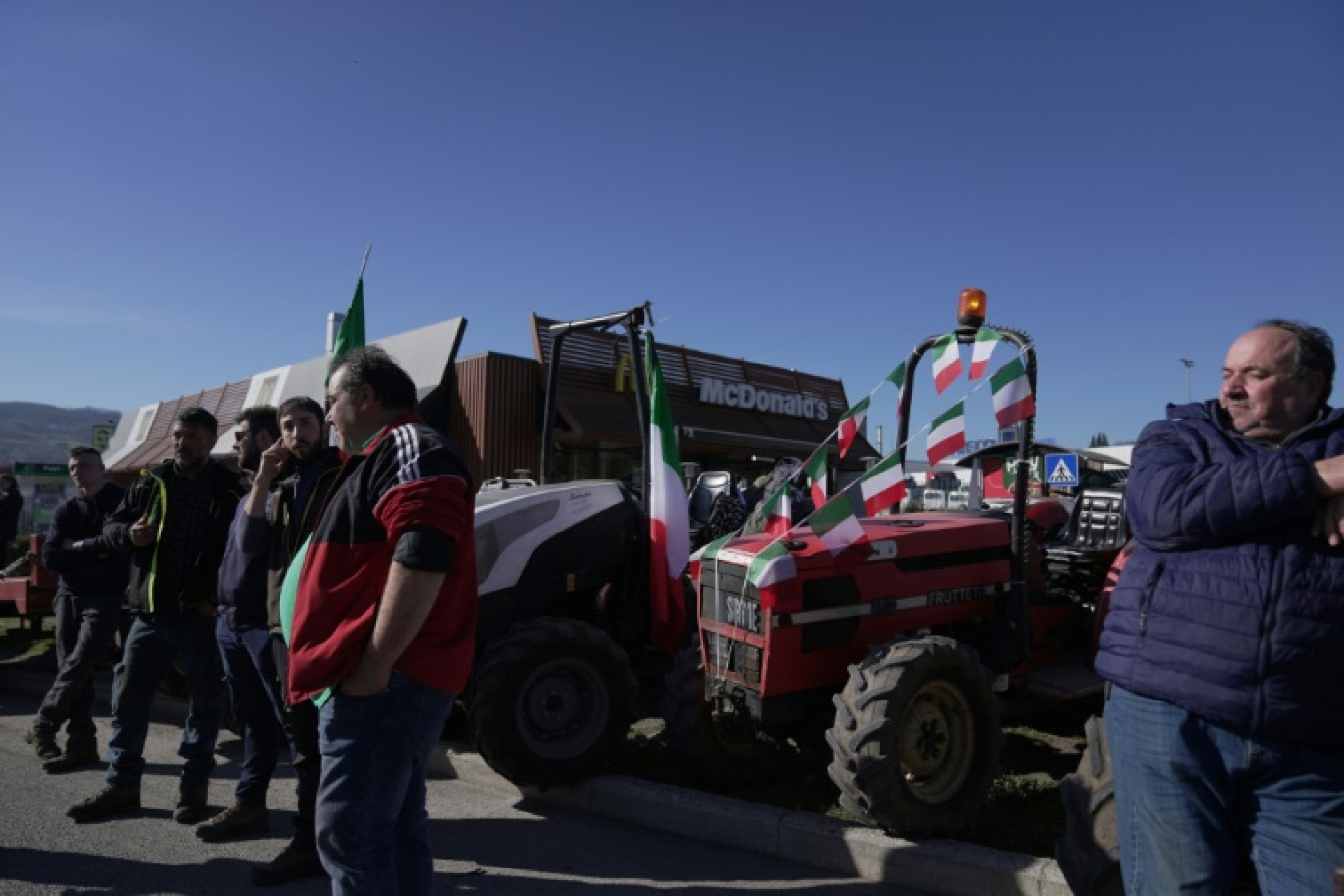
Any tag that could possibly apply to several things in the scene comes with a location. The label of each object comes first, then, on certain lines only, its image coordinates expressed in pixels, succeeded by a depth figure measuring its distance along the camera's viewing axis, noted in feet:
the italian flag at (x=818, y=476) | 14.87
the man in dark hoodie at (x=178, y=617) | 14.89
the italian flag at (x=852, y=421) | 14.99
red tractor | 12.67
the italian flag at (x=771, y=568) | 13.39
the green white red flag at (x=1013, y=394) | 13.89
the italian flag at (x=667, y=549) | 17.94
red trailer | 27.86
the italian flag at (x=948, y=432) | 14.48
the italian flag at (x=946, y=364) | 15.12
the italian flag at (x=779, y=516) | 14.49
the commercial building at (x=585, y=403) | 54.49
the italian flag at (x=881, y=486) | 14.12
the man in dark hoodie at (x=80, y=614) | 17.92
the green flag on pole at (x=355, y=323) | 24.44
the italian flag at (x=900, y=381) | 15.90
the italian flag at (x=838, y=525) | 13.43
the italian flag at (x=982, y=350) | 14.47
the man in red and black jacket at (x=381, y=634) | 7.72
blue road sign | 30.01
